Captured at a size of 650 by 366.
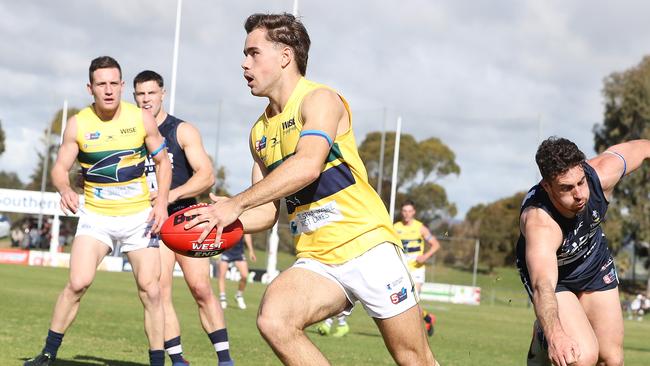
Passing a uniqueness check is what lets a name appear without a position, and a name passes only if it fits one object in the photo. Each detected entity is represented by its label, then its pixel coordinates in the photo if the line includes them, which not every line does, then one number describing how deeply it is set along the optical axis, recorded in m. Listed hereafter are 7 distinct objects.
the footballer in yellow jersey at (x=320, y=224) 5.29
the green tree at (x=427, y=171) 61.66
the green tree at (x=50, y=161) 58.85
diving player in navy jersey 6.31
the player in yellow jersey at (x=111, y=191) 8.28
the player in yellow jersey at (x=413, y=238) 19.16
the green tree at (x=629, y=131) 58.78
